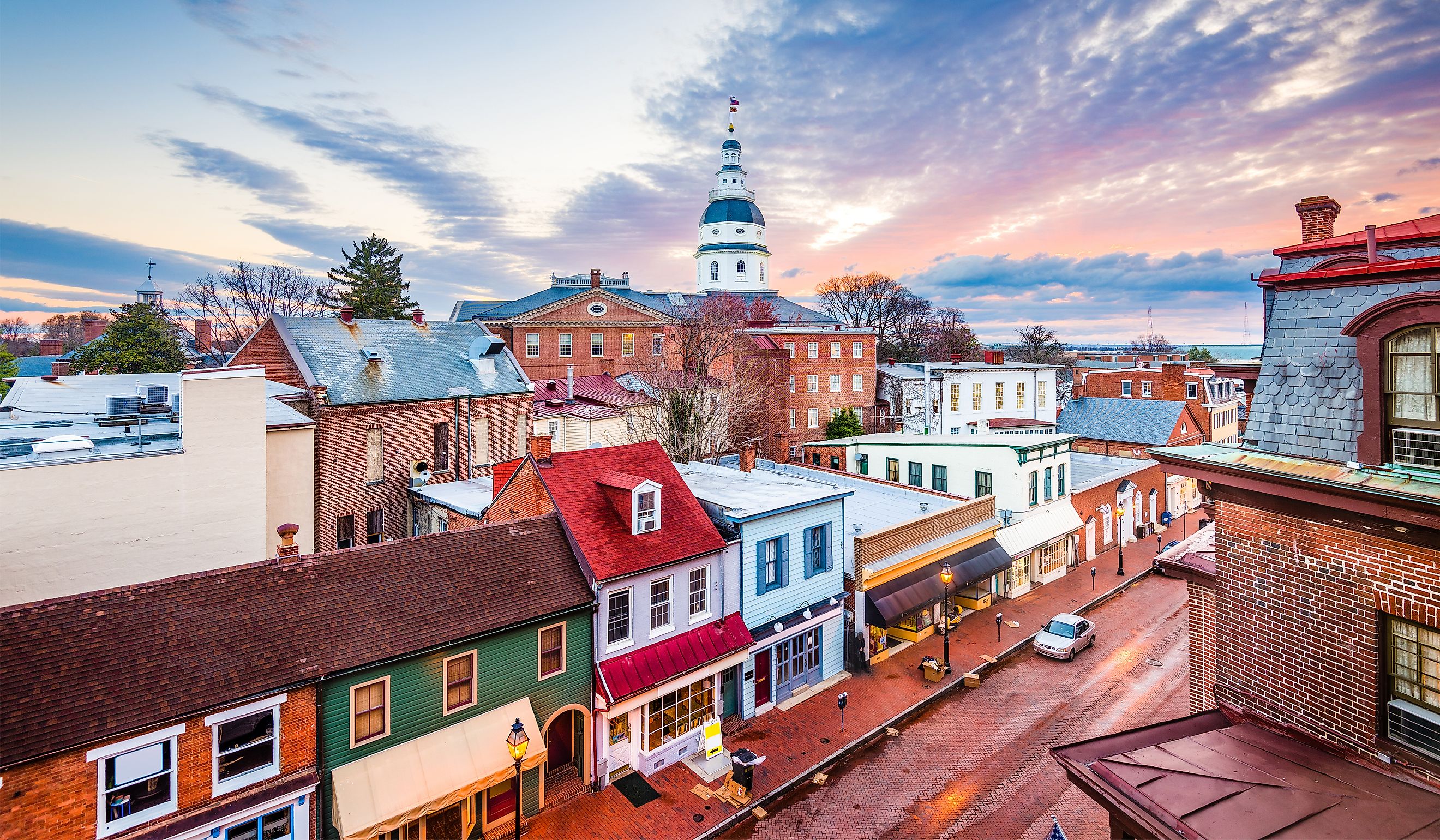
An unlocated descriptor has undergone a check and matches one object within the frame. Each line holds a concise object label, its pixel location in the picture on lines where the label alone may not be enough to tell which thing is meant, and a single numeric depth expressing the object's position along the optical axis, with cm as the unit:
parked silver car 2097
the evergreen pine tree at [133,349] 3697
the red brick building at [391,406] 2691
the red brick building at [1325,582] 644
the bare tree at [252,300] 5403
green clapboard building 1148
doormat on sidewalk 1430
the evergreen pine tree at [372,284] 5834
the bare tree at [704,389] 3459
